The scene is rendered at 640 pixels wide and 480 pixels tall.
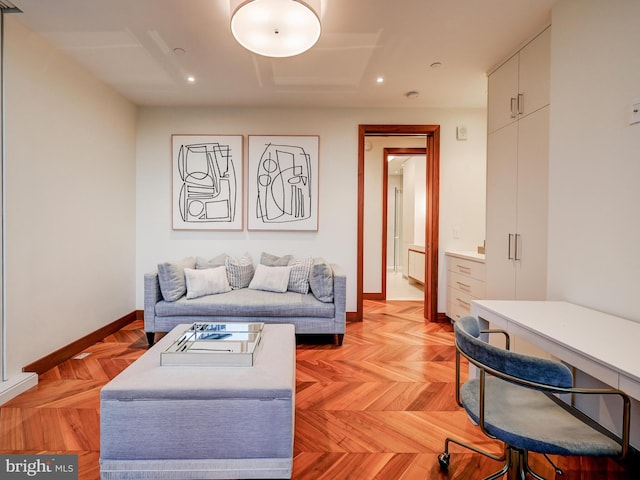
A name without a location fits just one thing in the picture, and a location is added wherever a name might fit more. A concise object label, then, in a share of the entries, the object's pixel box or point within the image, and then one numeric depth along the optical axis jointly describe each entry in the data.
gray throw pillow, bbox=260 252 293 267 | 3.36
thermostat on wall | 3.57
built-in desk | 0.96
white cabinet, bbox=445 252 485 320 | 3.00
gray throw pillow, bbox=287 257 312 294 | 3.13
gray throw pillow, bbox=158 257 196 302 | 2.82
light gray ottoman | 1.30
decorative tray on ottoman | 1.51
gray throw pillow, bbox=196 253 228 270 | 3.28
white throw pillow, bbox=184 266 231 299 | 2.91
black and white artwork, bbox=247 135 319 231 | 3.54
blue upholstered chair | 0.92
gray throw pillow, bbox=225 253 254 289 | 3.23
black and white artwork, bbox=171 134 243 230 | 3.54
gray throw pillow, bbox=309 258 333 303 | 2.90
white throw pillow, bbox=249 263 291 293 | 3.11
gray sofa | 2.80
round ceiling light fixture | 1.59
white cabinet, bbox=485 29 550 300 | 2.08
